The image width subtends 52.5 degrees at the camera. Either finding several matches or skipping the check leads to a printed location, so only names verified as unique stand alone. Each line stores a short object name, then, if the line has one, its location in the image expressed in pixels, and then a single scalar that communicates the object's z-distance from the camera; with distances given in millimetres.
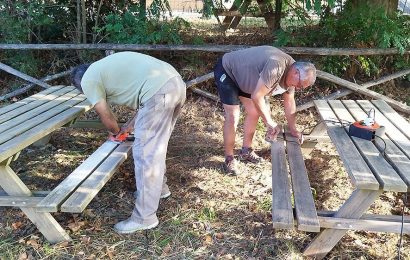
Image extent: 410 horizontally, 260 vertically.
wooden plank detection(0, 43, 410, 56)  5906
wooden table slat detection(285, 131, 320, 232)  2668
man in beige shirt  3092
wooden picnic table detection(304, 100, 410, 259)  2607
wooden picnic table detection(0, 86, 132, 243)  2861
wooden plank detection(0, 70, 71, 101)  6461
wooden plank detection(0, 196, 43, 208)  2982
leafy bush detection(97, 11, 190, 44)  6137
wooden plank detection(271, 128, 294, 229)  2691
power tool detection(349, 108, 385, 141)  3309
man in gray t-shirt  3496
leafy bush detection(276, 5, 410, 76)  5754
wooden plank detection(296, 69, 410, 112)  6082
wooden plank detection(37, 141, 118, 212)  2789
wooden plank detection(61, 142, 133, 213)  2764
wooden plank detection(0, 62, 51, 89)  6414
